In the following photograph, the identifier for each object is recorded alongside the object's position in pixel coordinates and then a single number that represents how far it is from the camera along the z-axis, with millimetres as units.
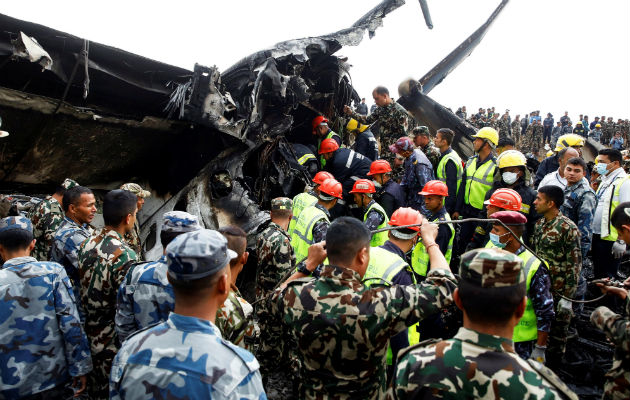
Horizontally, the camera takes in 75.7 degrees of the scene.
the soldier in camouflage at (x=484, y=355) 1375
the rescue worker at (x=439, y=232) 4160
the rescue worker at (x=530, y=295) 2961
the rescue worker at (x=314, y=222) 4352
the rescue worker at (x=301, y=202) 5014
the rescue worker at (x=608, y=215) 5188
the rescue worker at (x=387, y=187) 5789
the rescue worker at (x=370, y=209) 4723
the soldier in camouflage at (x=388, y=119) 7715
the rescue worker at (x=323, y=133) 7628
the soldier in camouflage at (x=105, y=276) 2744
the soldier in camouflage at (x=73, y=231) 3359
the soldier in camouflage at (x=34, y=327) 2377
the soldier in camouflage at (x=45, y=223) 3988
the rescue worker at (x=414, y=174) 5802
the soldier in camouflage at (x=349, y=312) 1952
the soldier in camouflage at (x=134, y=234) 4666
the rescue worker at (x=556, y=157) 6246
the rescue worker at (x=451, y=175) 5883
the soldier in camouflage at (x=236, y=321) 2174
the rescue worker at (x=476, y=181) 5457
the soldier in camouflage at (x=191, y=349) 1341
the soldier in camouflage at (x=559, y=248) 3873
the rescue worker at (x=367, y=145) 7788
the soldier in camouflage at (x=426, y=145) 6598
